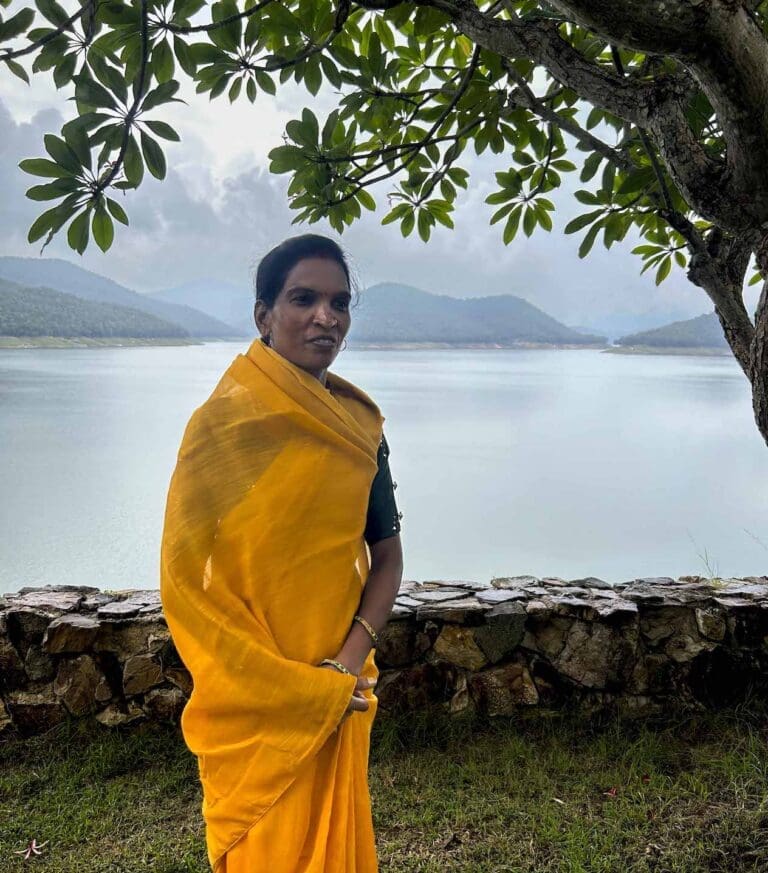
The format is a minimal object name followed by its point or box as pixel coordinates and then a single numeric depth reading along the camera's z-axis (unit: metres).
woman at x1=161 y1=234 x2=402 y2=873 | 1.12
